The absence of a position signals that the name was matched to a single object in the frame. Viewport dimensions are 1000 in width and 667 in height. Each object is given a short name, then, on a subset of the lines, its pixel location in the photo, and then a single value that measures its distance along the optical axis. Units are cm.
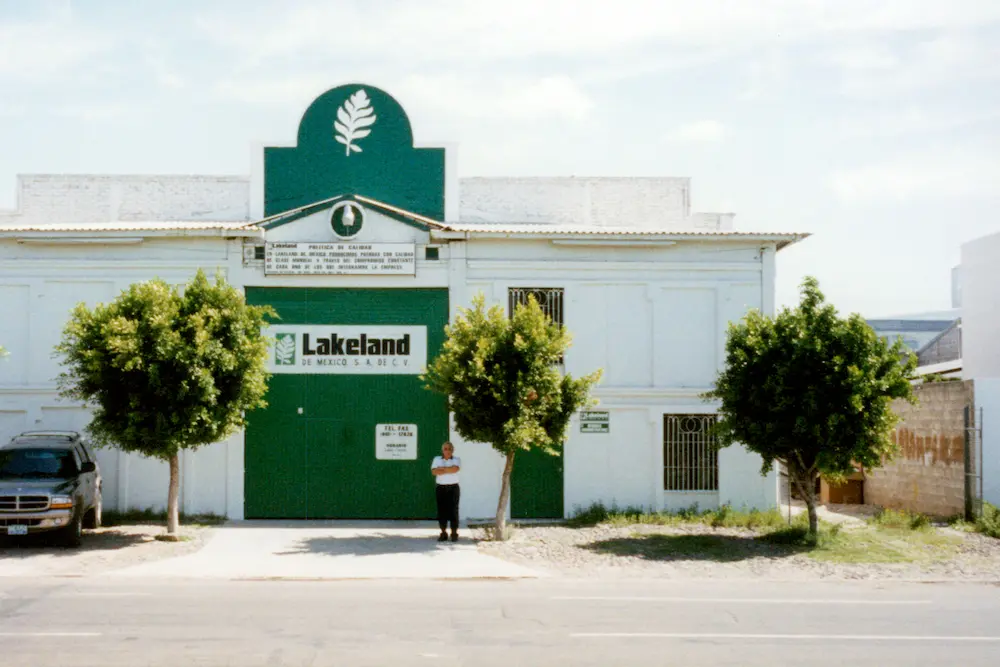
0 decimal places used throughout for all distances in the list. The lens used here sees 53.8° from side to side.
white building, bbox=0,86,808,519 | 2012
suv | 1616
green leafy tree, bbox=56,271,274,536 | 1659
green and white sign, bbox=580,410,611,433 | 2042
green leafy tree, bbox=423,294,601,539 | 1694
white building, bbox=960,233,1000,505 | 2598
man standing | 1755
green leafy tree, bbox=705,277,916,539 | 1675
